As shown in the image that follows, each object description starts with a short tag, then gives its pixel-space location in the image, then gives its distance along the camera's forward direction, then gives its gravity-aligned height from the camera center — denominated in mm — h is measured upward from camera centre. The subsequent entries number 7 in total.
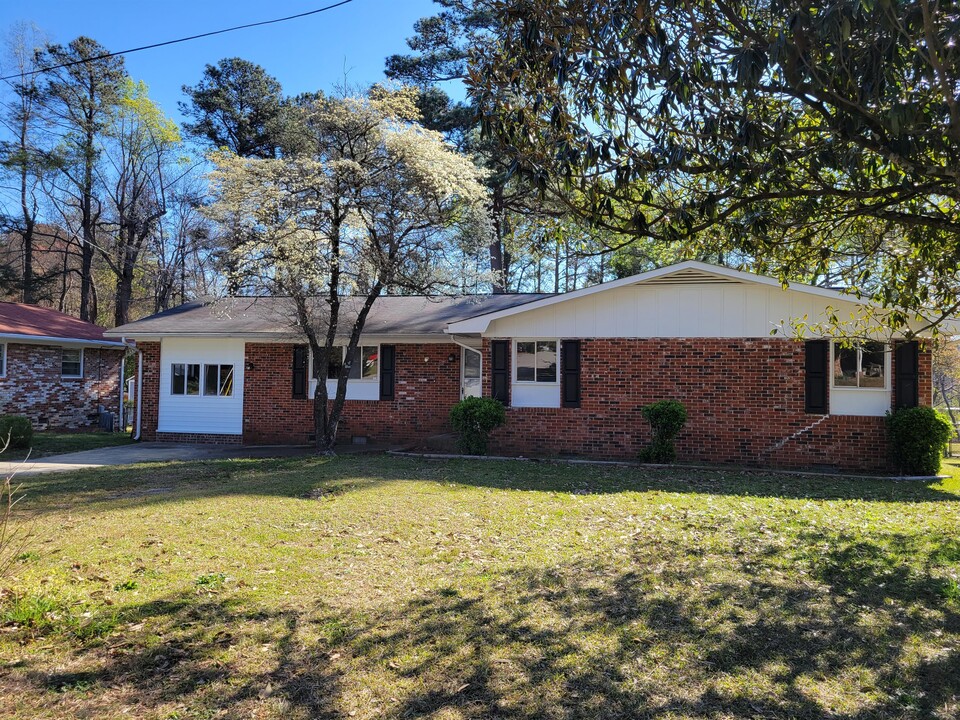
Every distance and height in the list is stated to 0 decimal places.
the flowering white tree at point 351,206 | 12859 +3564
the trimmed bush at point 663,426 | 12641 -824
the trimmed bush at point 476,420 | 13547 -805
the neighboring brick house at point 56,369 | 19438 +259
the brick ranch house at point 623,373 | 12789 +223
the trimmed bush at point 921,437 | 11703 -903
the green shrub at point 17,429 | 14508 -1215
